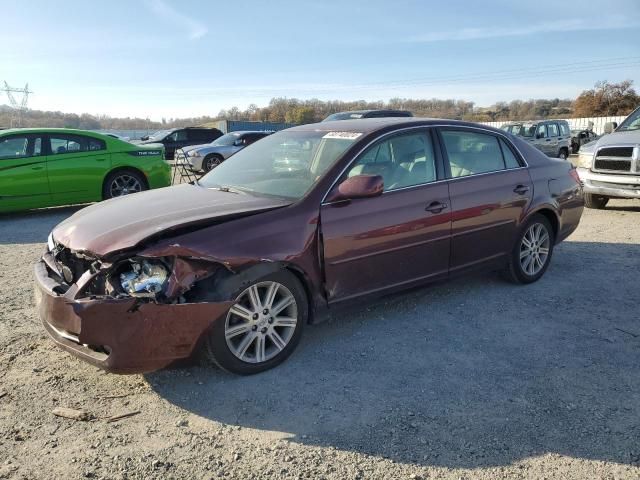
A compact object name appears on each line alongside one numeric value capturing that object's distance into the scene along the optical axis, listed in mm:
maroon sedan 3148
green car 9250
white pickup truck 8742
